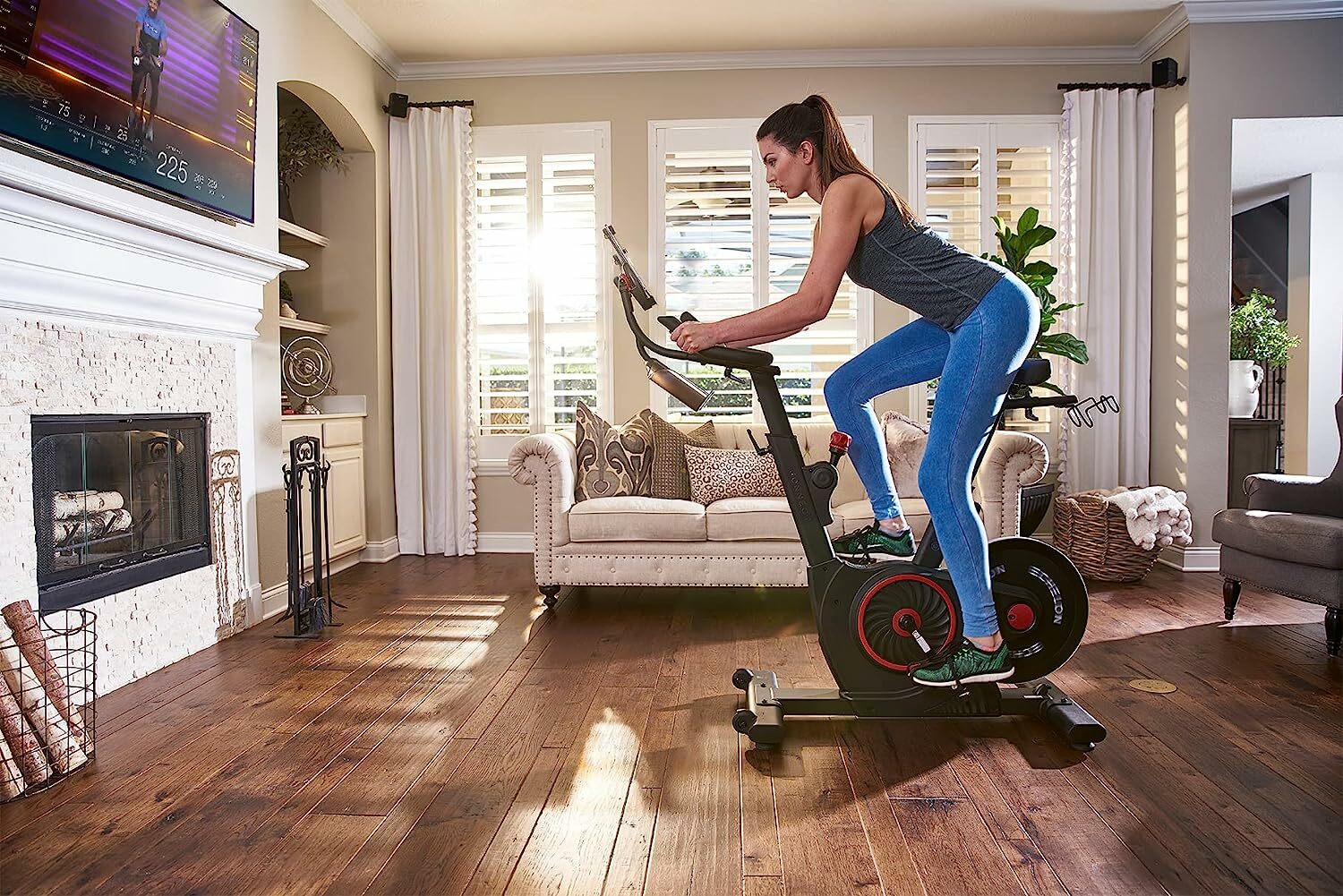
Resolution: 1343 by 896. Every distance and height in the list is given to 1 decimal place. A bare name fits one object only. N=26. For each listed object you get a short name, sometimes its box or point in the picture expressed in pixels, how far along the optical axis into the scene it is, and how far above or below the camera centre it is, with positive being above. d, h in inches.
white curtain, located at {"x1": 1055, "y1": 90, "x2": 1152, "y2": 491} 210.8 +34.2
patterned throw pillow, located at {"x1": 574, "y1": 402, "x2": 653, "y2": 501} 175.0 -6.5
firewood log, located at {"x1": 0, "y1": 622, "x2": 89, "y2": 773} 88.4 -26.0
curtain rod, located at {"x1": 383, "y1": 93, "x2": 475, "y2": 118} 218.7 +73.8
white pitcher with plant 229.9 +20.0
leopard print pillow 173.0 -9.7
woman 88.2 +10.7
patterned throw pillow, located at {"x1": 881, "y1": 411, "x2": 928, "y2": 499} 174.7 -5.9
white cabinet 186.5 -10.9
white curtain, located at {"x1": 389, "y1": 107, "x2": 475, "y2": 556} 219.9 +24.8
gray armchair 129.2 -17.4
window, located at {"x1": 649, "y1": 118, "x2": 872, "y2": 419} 218.5 +40.8
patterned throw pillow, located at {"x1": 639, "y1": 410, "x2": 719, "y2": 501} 176.9 -6.6
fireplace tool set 145.9 -18.0
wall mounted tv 101.3 +41.6
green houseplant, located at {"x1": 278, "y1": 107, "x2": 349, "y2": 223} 201.8 +60.1
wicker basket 183.0 -24.4
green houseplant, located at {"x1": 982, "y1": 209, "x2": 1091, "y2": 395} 194.5 +30.8
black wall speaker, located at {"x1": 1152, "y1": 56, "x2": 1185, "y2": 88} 199.8 +72.9
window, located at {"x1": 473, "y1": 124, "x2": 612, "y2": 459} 221.3 +35.4
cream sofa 159.6 -17.6
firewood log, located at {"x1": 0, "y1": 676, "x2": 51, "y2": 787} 85.3 -28.1
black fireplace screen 110.8 -9.5
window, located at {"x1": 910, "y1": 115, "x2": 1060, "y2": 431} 217.2 +56.9
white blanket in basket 181.0 -18.4
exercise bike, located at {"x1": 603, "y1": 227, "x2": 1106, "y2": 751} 95.3 -19.0
